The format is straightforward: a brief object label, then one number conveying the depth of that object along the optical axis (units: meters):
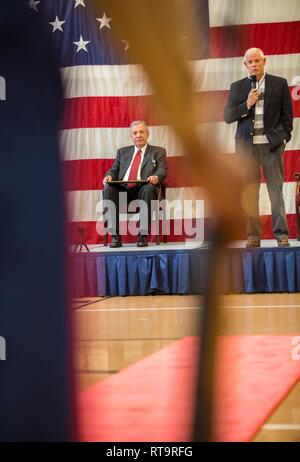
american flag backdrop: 8.67
